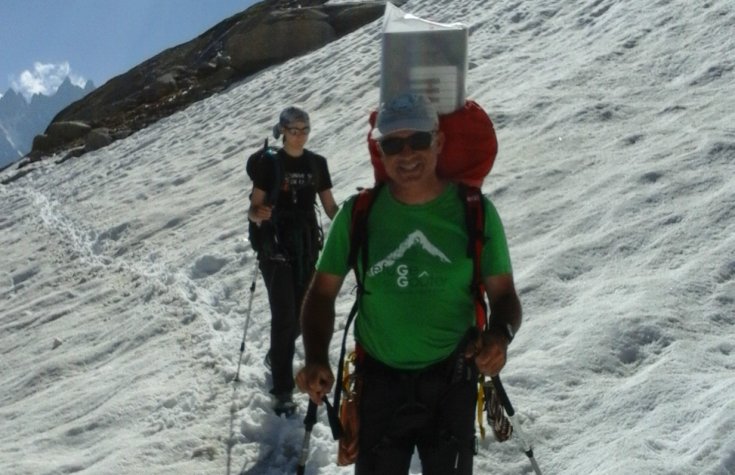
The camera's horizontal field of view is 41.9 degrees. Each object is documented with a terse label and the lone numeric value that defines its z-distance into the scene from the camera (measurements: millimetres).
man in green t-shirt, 3744
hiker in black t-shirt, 6672
